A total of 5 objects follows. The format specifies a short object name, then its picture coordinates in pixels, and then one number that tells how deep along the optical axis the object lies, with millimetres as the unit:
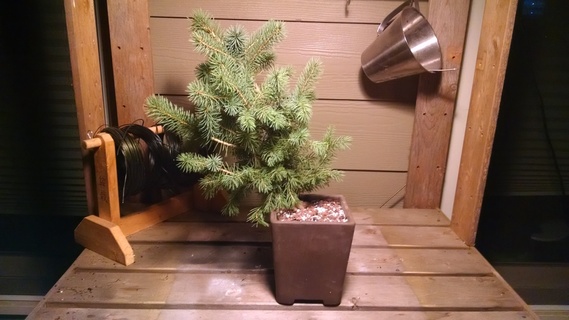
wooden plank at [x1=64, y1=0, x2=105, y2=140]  1008
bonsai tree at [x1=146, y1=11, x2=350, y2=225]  790
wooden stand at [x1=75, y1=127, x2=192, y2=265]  971
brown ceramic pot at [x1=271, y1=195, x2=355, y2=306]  780
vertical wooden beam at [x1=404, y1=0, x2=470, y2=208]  1172
